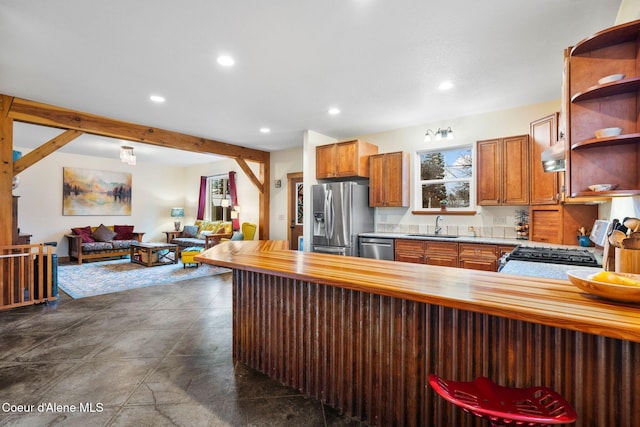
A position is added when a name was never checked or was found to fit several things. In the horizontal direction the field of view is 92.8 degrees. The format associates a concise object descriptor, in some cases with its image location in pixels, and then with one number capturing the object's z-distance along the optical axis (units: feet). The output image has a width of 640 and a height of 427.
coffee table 21.17
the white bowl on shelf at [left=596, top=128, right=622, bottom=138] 4.97
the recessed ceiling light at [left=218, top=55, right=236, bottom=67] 9.36
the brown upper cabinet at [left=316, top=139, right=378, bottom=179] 16.02
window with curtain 29.01
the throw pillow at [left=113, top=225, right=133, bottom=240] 25.82
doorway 21.95
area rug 15.49
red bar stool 3.03
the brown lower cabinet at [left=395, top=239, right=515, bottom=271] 11.98
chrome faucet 15.20
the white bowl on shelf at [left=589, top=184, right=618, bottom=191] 5.18
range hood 7.33
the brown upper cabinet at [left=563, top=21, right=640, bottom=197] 5.18
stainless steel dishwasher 14.56
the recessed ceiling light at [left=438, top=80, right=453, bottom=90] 11.01
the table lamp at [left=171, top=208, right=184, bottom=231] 29.84
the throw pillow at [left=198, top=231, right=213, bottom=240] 26.39
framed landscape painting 24.27
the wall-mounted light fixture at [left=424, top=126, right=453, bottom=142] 13.91
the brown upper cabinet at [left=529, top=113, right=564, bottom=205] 10.65
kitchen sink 14.61
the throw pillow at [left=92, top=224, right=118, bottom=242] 24.29
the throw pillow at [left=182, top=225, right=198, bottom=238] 28.14
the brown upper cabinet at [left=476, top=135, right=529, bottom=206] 12.23
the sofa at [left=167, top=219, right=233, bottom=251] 24.39
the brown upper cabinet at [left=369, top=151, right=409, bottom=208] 15.58
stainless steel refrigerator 15.57
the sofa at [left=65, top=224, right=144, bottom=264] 22.74
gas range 7.99
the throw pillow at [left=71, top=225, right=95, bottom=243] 23.21
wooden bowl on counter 3.46
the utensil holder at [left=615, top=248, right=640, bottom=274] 4.33
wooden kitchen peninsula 3.67
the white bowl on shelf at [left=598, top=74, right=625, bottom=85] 4.96
